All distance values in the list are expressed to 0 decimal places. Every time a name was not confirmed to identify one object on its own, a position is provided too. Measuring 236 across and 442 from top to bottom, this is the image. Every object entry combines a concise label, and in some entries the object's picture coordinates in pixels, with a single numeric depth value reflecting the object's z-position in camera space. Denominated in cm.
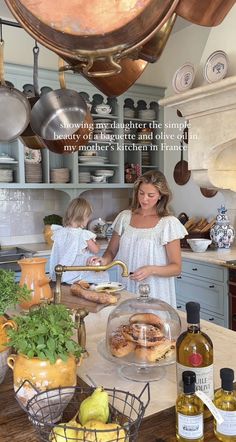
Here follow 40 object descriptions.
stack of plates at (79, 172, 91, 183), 367
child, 238
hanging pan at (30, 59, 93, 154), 181
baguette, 160
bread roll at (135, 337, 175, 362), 100
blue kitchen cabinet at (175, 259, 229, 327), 285
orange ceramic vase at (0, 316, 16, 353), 92
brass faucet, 134
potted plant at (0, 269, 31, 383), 92
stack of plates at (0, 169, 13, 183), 330
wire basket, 63
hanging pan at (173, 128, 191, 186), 384
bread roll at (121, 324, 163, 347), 101
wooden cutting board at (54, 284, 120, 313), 156
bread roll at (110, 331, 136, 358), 103
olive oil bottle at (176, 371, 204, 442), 72
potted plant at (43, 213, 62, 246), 352
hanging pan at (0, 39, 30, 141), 171
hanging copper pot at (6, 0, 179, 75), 71
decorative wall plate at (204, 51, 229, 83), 278
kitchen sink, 301
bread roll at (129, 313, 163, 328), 107
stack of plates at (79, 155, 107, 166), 365
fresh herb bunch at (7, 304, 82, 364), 79
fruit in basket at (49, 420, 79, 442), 64
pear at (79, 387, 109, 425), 70
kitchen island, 78
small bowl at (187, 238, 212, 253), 318
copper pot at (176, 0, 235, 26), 89
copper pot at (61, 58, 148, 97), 126
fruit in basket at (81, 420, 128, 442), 62
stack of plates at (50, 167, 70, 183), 351
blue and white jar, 323
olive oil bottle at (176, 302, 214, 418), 82
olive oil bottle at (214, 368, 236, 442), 73
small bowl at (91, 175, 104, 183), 372
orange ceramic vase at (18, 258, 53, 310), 149
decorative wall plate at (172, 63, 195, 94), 306
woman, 199
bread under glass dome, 101
